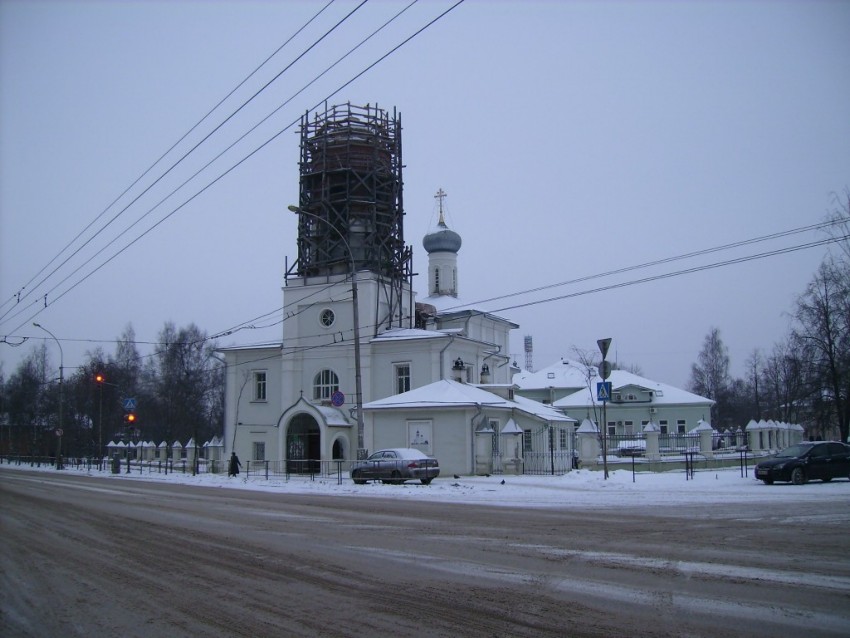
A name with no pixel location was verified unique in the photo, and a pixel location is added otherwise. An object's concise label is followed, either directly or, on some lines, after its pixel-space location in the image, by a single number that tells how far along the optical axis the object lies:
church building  38.59
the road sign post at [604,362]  25.81
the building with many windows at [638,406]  68.50
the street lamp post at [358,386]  29.98
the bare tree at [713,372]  91.94
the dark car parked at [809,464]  24.83
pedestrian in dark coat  39.03
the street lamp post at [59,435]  50.21
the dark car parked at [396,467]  29.08
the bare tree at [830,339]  39.72
